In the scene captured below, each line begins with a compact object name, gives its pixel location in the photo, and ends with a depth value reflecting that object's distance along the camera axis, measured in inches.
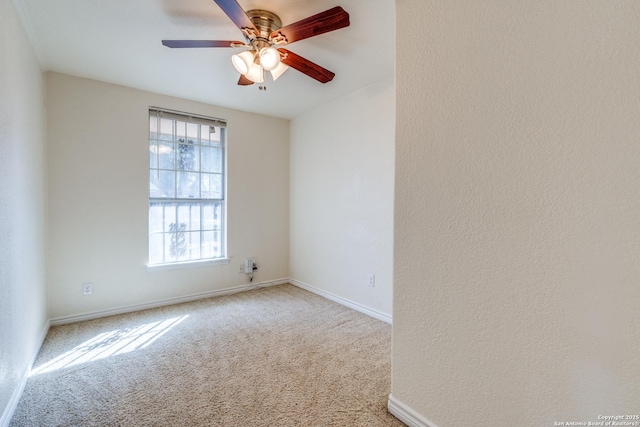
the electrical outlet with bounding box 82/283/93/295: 115.7
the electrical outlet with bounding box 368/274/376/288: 122.0
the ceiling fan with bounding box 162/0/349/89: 62.9
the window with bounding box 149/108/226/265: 133.0
